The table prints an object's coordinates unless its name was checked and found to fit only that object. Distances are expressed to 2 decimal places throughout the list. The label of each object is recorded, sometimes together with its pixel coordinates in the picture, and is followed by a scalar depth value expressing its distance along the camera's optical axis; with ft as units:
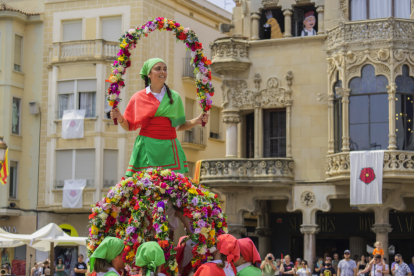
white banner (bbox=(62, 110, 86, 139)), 127.13
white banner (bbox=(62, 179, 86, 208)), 125.08
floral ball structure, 32.99
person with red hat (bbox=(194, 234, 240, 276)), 29.48
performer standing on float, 36.22
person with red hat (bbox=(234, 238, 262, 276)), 30.42
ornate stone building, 99.55
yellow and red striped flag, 95.58
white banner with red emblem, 96.63
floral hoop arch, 37.76
